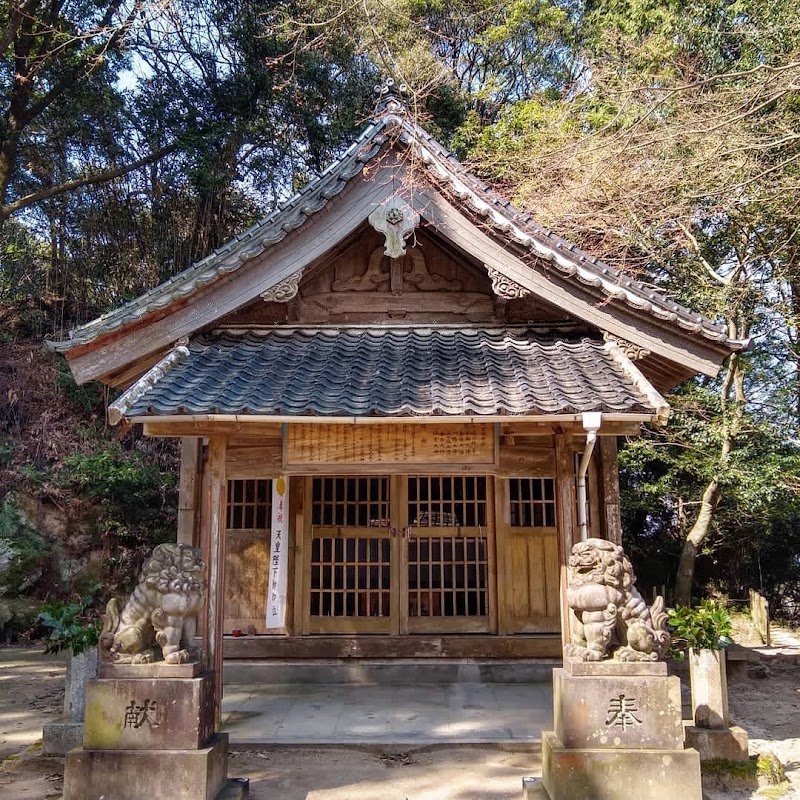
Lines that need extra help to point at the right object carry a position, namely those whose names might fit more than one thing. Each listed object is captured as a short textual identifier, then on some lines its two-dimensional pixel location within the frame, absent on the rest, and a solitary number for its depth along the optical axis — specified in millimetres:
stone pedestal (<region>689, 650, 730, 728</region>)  5613
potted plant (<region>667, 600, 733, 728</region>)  5617
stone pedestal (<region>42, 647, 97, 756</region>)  5730
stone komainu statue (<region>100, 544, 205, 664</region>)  4781
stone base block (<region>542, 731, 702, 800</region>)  4559
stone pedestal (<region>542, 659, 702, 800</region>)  4582
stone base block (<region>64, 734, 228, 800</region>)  4578
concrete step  8250
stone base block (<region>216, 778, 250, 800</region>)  4758
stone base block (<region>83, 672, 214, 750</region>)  4676
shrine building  5777
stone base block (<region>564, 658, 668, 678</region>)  4754
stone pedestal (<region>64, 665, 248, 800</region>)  4594
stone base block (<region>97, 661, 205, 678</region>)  4754
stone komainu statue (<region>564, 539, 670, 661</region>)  4805
